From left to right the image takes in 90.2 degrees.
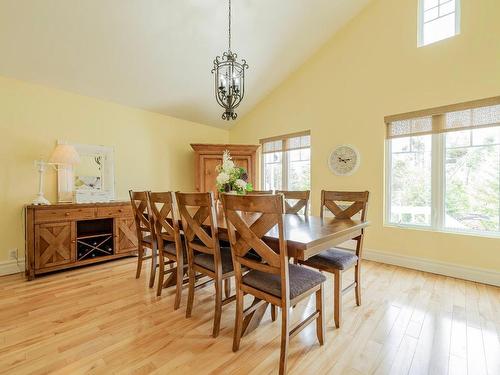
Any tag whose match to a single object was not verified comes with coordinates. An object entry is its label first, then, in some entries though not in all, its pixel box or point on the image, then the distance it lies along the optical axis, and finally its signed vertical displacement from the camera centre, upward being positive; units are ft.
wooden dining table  4.71 -1.06
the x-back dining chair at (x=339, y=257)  6.29 -1.96
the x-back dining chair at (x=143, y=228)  8.34 -1.52
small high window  9.85 +6.74
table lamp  10.08 +1.03
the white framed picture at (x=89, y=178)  11.15 +0.37
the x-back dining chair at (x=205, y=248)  5.89 -1.58
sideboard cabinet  9.34 -2.08
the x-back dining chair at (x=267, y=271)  4.59 -1.90
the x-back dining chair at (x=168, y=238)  7.14 -1.64
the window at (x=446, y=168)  9.14 +0.66
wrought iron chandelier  7.85 +3.31
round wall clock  12.19 +1.25
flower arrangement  7.98 +0.17
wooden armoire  14.52 +1.51
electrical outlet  10.03 -2.77
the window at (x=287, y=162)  14.44 +1.41
